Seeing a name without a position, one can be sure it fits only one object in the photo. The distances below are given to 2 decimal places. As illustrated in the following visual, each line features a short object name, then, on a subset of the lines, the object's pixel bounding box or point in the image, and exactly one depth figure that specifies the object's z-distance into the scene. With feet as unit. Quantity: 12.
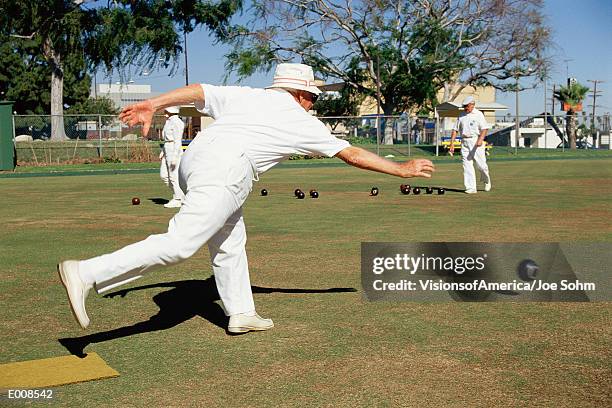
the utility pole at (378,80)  207.62
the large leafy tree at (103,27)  166.82
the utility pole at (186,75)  235.48
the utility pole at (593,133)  191.06
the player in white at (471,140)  60.75
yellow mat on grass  15.56
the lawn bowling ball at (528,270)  23.30
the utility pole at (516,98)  163.39
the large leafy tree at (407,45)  200.44
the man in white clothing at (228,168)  16.63
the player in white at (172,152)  51.75
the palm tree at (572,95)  297.12
